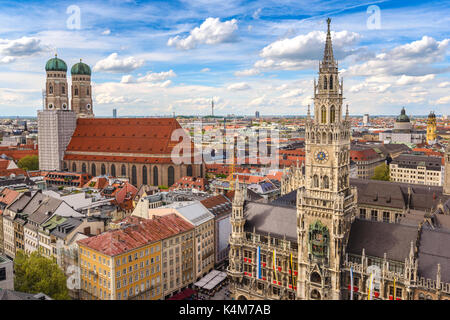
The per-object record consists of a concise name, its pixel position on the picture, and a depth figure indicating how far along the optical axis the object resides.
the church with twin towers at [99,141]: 135.75
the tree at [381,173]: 144.50
